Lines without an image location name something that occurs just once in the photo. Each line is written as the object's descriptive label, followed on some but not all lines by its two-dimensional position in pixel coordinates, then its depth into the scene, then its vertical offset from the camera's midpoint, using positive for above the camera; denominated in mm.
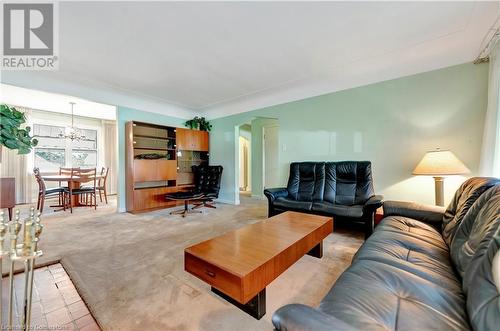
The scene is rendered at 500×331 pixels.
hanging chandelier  5070 +841
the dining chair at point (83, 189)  4418 -534
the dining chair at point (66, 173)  4483 -181
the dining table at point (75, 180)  4223 -326
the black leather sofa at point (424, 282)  727 -589
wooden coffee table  1197 -617
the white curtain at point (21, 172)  4770 -170
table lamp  2297 -39
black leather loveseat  2684 -441
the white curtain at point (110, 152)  6266 +394
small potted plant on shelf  5418 +1077
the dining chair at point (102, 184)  5098 -510
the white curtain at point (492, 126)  2072 +392
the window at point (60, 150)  5328 +409
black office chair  4604 -423
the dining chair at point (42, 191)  4129 -549
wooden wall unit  4246 +74
